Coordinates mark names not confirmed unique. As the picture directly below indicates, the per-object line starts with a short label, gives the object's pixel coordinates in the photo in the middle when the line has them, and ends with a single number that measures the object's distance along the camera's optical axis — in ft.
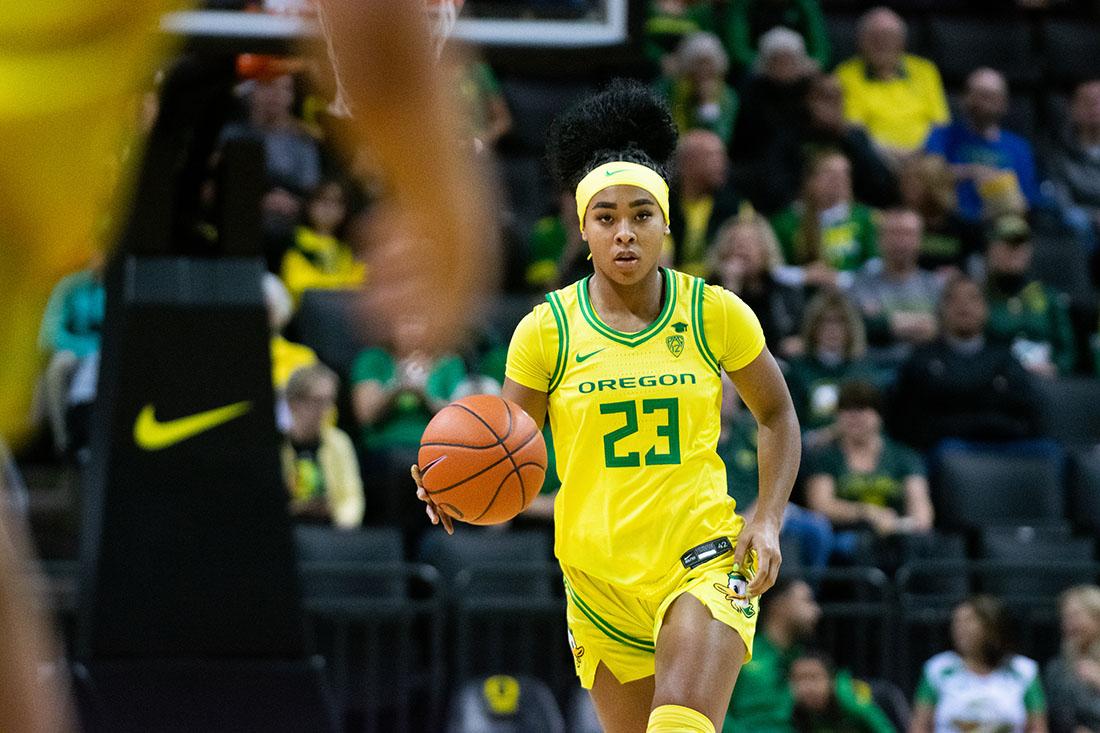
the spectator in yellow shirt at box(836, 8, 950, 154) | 86.07
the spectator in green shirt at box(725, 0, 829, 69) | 84.64
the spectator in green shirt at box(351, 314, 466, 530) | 62.49
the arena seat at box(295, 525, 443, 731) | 58.75
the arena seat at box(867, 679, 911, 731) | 60.64
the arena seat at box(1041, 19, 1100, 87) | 96.99
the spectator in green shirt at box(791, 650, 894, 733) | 56.54
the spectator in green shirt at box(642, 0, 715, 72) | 81.71
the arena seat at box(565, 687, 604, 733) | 57.88
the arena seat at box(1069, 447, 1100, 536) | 68.28
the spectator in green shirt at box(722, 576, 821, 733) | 56.29
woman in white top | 58.44
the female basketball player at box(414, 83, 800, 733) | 32.89
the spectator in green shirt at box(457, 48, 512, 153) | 67.21
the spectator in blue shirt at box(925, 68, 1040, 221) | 84.69
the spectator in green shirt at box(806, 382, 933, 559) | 64.13
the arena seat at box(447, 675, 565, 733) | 56.85
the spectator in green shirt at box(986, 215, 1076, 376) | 75.15
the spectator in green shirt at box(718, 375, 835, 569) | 61.26
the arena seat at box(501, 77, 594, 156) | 83.30
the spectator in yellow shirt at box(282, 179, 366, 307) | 67.97
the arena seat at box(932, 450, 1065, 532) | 67.00
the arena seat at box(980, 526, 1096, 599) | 65.10
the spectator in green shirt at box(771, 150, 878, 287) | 75.87
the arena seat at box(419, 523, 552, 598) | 61.31
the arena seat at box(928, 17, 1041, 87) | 95.66
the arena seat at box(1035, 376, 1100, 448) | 73.00
